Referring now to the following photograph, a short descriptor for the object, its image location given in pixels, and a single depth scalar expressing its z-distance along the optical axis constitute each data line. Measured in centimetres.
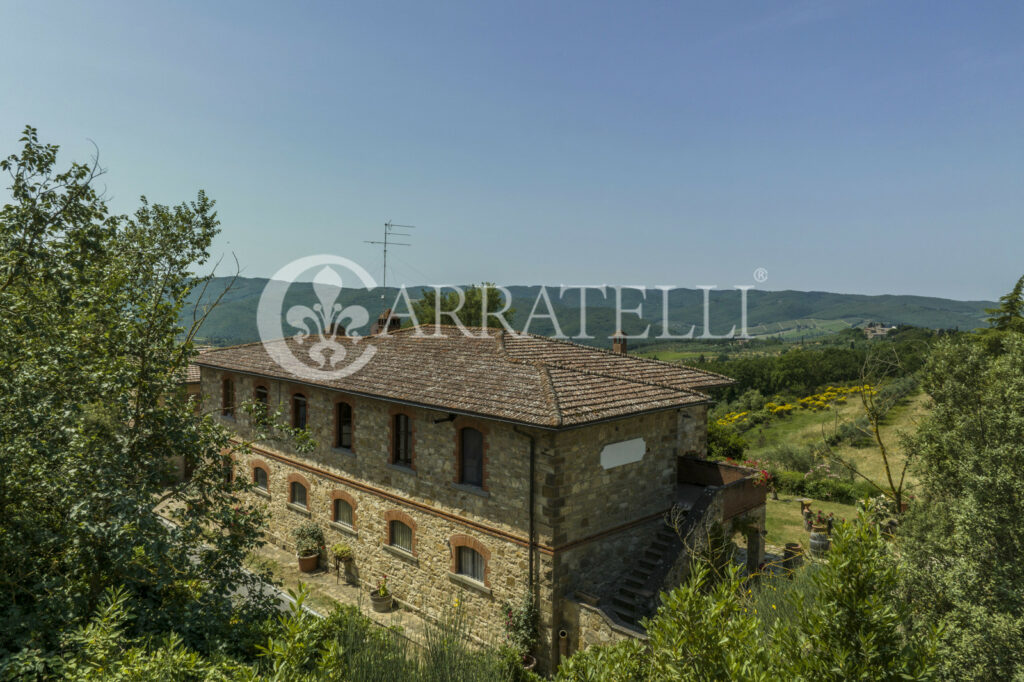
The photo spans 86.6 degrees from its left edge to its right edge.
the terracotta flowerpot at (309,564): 1633
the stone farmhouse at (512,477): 1161
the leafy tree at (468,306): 4116
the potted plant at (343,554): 1577
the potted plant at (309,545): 1638
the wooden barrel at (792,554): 1663
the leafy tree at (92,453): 641
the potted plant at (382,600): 1419
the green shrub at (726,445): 2602
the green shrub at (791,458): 2970
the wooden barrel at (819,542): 1725
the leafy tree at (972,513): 594
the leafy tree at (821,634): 440
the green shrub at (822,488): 2435
